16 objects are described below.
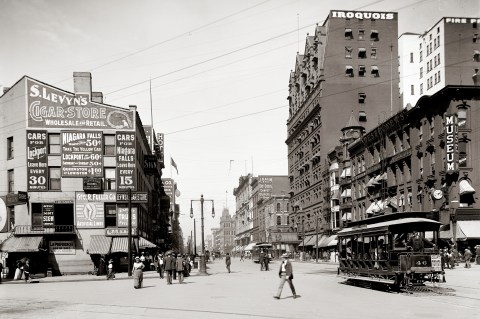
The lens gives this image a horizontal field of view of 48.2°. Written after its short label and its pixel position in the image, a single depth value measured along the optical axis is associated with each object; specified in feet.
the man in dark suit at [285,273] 66.39
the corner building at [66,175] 147.95
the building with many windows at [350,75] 282.97
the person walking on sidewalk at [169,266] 102.68
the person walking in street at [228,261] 150.00
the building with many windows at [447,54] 262.26
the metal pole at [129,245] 128.69
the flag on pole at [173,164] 213.05
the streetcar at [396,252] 73.20
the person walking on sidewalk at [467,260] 130.11
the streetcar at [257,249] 251.80
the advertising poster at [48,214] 147.54
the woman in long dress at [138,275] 89.61
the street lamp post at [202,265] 142.72
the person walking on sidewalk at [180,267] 104.27
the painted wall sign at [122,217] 153.48
